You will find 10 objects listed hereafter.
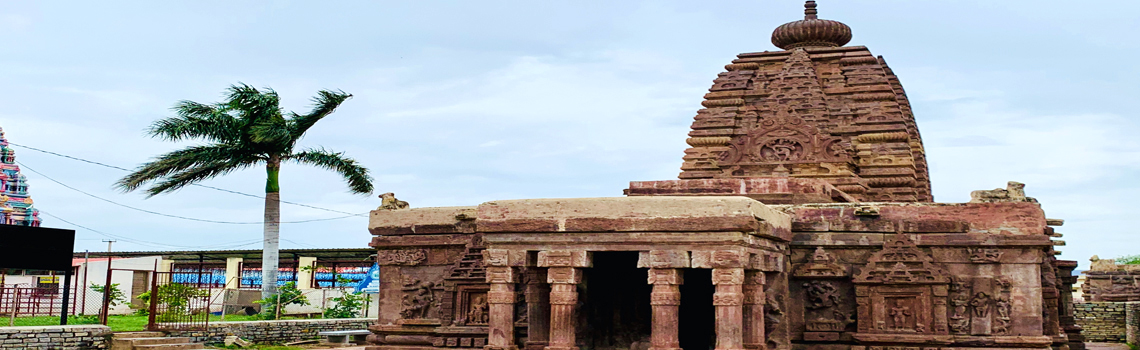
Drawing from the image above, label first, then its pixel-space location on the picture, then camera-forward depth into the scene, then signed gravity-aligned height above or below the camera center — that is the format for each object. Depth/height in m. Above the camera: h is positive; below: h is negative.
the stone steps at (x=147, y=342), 21.00 -0.71
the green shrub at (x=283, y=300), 29.30 +0.19
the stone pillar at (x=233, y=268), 40.16 +1.37
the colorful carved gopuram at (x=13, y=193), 37.62 +3.67
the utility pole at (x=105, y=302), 22.81 +0.03
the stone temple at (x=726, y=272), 13.45 +0.60
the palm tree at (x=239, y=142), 28.78 +4.23
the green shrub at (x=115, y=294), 29.84 +0.28
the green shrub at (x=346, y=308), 30.81 +0.02
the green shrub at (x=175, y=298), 24.20 +0.15
